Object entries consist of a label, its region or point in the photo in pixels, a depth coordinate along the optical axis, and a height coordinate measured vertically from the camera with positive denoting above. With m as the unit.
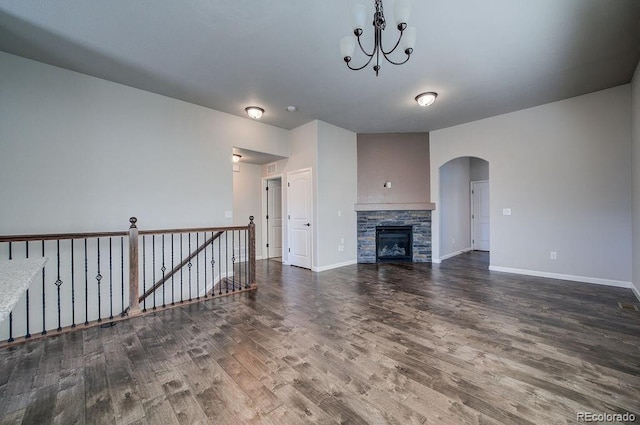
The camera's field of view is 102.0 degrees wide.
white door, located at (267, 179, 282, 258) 7.02 -0.09
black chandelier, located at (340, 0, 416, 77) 1.98 +1.55
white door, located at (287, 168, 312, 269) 5.55 -0.05
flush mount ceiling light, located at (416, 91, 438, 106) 4.04 +1.81
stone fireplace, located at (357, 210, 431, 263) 6.16 -0.46
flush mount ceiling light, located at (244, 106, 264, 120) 4.52 +1.82
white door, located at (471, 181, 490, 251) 7.74 -0.11
